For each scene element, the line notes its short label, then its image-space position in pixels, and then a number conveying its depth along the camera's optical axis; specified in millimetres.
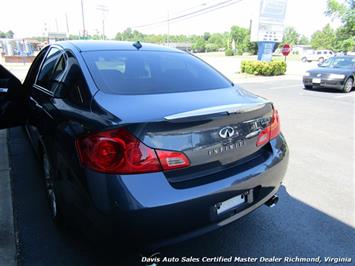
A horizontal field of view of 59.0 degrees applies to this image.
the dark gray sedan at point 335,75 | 11656
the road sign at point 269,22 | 19562
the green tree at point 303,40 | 120131
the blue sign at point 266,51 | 20359
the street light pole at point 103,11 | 51562
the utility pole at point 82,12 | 39219
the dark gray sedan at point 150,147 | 1809
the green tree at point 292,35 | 104019
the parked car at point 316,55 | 48825
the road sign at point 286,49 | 20641
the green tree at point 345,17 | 23797
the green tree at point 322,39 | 75712
